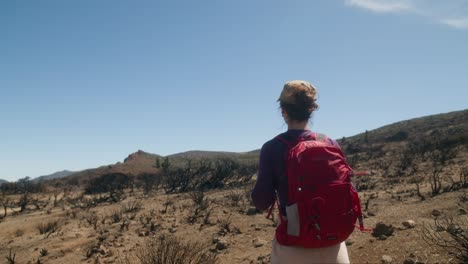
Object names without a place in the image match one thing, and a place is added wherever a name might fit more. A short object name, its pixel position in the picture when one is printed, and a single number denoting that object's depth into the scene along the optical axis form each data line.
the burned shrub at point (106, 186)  13.58
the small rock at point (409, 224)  5.08
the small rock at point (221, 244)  5.78
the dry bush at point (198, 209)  8.06
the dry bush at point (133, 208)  9.98
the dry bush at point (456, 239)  3.43
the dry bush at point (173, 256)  3.85
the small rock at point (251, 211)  8.10
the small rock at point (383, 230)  4.89
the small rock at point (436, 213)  5.68
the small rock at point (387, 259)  3.99
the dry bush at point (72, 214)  10.04
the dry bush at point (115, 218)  8.60
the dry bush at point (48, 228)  8.09
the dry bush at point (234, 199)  9.52
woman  1.87
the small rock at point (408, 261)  3.83
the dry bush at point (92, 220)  8.20
